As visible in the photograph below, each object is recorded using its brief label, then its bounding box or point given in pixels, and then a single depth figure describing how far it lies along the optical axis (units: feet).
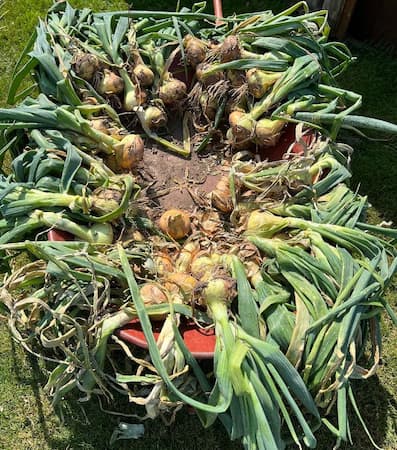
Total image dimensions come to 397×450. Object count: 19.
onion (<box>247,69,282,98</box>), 6.39
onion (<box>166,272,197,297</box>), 5.18
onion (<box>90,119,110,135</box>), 6.14
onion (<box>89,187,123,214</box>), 5.50
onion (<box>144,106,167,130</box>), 6.77
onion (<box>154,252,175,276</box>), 5.45
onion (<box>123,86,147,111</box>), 6.63
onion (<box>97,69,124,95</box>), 6.49
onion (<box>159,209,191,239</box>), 5.96
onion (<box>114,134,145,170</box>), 6.14
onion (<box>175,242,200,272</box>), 5.61
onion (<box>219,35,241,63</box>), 6.48
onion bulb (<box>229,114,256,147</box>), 6.41
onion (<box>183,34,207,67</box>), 6.77
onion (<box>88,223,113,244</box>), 5.47
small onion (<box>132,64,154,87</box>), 6.67
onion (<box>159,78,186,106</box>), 6.77
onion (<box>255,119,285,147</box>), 6.28
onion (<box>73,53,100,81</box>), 6.34
